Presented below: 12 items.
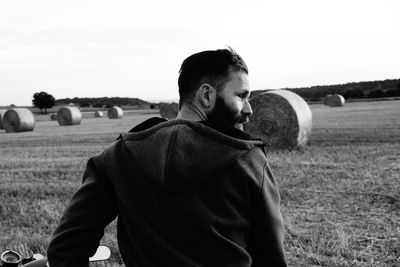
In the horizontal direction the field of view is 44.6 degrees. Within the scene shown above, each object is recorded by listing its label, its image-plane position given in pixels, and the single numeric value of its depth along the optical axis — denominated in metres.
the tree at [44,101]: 79.52
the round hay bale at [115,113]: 38.72
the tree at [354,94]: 61.75
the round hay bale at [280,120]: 12.29
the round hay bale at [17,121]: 25.62
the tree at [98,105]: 78.44
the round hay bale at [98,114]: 44.59
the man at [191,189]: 1.58
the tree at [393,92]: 59.25
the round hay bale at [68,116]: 30.70
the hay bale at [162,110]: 26.26
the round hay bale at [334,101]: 43.69
